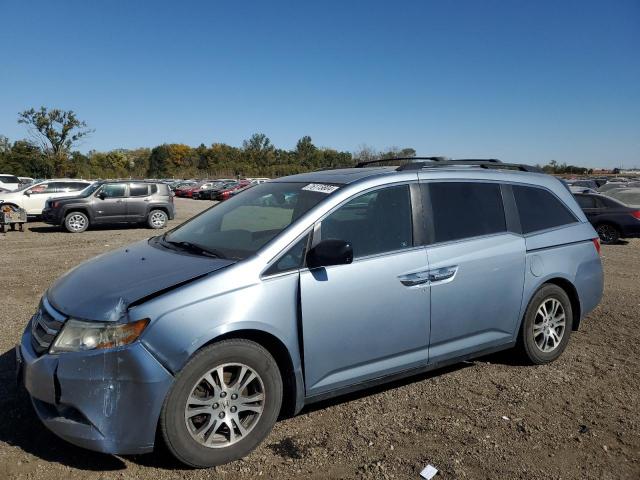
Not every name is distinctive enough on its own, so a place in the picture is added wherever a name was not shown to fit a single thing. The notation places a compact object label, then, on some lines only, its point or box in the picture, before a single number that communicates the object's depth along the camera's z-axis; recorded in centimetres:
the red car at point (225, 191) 4246
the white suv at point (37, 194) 1782
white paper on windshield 365
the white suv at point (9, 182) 2374
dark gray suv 1595
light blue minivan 276
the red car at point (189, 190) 4687
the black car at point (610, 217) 1397
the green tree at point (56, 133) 5300
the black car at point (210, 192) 4447
